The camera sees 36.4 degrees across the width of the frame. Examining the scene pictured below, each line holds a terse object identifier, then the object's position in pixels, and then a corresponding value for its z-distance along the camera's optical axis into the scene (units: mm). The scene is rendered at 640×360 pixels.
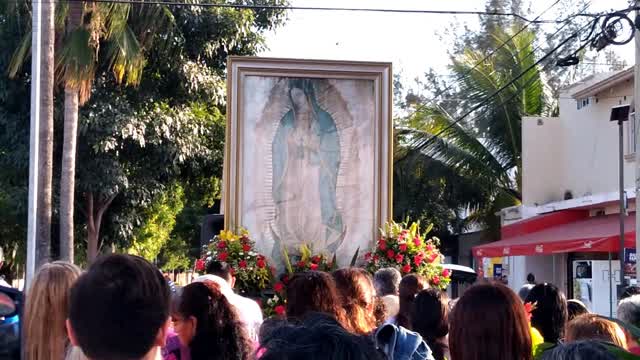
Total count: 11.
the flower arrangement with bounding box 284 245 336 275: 12094
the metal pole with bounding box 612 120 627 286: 15633
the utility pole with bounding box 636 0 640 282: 13094
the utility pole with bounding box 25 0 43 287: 16766
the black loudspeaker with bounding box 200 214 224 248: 14062
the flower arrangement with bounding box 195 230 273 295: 11242
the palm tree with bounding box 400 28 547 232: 28078
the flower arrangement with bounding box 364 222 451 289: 11430
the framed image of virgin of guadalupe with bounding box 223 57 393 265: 12688
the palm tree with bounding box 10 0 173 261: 17828
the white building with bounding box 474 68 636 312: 21531
